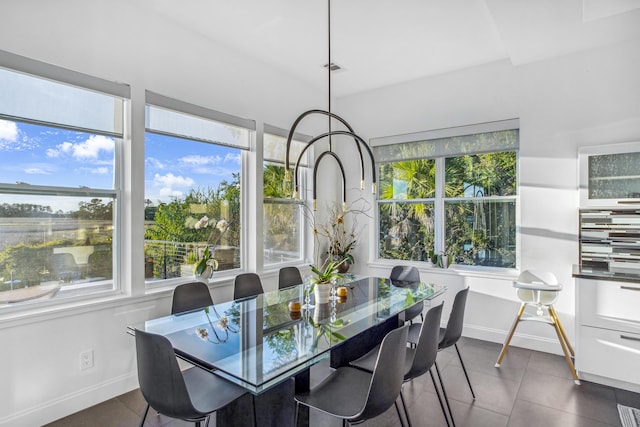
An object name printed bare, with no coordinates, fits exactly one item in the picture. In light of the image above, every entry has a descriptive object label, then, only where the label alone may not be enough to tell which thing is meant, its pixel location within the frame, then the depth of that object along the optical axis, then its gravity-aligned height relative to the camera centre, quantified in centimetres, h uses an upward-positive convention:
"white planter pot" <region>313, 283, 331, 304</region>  264 -61
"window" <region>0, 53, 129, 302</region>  237 +23
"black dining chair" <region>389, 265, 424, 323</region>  345 -69
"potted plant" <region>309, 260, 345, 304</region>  264 -56
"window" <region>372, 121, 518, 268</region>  408 +21
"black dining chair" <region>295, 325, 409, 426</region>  165 -95
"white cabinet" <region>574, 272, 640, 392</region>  282 -99
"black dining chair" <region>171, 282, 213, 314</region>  269 -68
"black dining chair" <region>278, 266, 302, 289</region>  361 -69
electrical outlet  259 -110
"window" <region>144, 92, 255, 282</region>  317 +25
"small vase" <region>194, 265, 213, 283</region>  322 -58
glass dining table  164 -71
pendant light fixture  242 +35
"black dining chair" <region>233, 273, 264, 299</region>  318 -69
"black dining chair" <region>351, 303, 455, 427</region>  205 -82
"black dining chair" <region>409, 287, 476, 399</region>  255 -82
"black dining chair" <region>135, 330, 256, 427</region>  162 -83
